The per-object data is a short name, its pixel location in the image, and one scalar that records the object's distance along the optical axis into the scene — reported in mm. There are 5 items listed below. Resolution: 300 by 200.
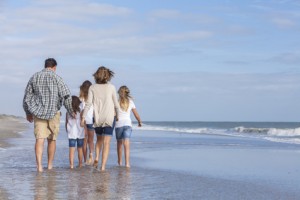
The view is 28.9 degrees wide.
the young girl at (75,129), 10703
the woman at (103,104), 9945
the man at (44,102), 9477
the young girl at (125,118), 10891
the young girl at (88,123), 11133
